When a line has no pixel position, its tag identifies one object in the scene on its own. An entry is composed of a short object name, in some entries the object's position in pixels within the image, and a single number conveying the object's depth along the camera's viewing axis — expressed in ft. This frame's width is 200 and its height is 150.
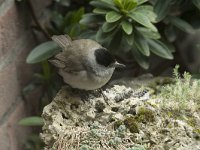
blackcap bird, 16.33
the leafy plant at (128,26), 18.29
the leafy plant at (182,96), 14.37
